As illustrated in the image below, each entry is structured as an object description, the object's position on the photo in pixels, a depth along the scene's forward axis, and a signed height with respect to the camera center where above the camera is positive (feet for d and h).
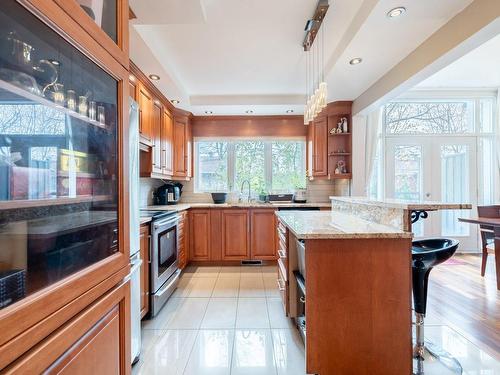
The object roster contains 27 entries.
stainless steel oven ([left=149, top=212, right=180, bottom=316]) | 7.90 -2.41
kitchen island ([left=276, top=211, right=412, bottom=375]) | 5.20 -2.29
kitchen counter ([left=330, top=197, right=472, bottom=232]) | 5.22 -0.50
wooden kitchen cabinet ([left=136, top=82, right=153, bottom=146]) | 9.34 +2.95
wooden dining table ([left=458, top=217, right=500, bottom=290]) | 9.47 -1.68
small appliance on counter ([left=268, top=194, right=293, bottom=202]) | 14.95 -0.52
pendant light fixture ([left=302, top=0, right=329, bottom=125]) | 6.79 +4.58
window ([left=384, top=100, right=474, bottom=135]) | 14.78 +4.12
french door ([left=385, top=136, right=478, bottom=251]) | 14.64 +0.82
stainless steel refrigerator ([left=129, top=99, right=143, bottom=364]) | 5.96 -1.11
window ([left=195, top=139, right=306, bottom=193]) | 15.42 +1.45
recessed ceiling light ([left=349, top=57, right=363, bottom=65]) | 8.36 +4.28
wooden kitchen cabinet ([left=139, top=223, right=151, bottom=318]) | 7.41 -2.27
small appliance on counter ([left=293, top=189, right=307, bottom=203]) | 14.71 -0.40
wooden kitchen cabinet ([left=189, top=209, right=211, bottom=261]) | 13.10 -2.31
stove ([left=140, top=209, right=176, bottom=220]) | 8.14 -0.85
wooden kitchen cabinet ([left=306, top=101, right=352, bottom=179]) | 12.97 +2.39
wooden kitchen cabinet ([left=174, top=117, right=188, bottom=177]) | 13.43 +2.22
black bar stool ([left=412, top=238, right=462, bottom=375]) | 5.49 -2.55
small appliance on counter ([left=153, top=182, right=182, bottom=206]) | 13.24 -0.31
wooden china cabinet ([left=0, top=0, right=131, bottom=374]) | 1.97 +0.02
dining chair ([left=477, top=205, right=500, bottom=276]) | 11.07 -1.91
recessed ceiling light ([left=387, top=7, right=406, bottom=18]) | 5.97 +4.19
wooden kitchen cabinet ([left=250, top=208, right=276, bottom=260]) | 13.10 -2.34
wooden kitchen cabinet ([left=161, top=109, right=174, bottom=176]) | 11.76 +2.16
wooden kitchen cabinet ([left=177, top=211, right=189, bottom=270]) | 11.41 -2.37
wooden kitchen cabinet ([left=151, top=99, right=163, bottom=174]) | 10.57 +2.23
